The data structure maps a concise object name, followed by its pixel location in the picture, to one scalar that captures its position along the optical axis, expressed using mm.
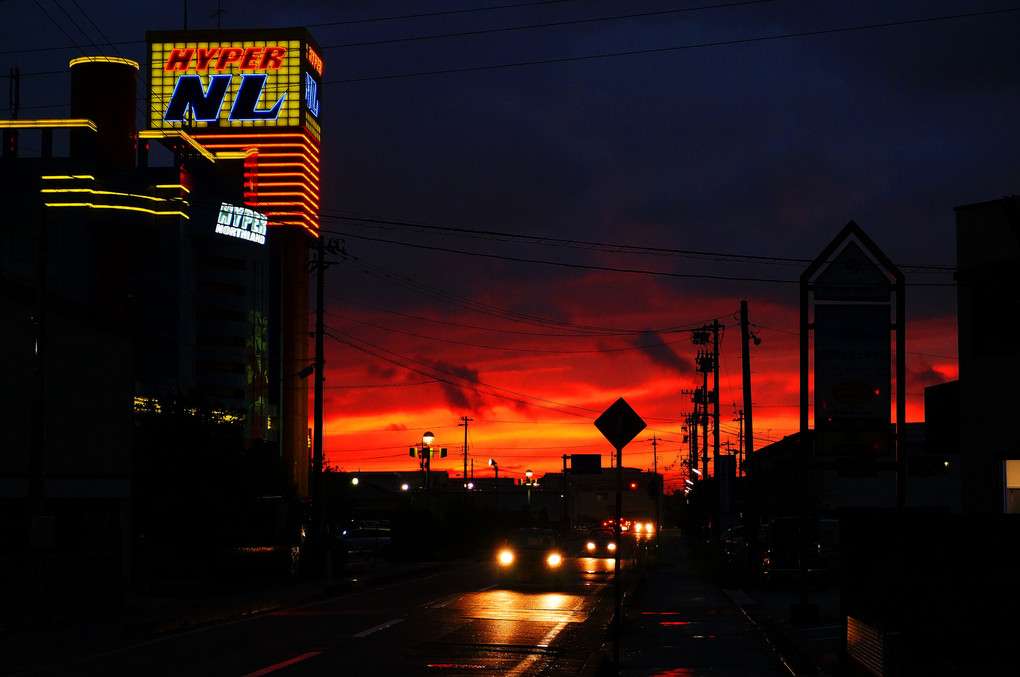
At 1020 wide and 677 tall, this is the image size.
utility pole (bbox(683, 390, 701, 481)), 98281
